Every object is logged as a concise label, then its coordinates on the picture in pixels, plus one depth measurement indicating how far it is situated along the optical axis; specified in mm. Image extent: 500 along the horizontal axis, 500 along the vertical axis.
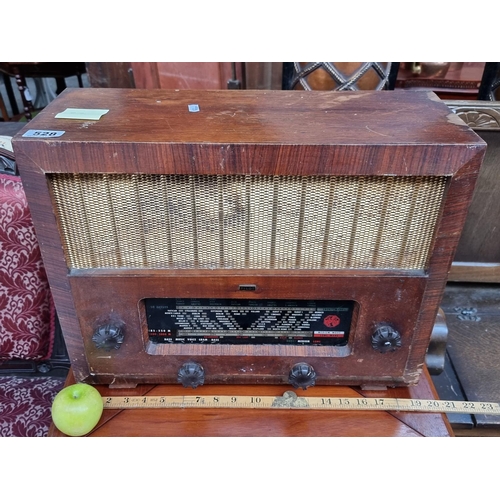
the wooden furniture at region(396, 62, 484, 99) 2092
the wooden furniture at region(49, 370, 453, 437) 908
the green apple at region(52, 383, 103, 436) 858
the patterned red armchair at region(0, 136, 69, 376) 1038
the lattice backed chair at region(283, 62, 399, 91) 1134
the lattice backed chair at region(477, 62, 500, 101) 1258
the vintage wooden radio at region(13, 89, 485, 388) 727
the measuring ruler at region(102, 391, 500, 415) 946
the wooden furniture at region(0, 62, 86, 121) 2877
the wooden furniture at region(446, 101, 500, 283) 1133
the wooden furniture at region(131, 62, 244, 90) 1695
